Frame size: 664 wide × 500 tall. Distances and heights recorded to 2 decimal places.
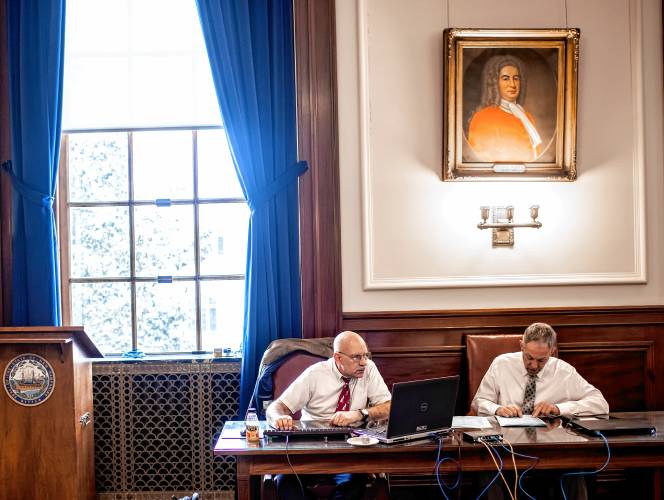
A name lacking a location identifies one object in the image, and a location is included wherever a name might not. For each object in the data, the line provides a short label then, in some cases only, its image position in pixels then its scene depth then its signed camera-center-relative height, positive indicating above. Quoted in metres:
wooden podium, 4.25 -0.84
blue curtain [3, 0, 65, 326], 4.98 +0.72
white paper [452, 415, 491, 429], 3.76 -0.82
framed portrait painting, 4.97 +0.96
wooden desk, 3.45 -0.89
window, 5.32 +0.50
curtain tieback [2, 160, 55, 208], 4.99 +0.45
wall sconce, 5.05 +0.21
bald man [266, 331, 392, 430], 4.03 -0.70
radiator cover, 5.03 -1.06
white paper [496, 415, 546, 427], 3.81 -0.82
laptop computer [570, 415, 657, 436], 3.67 -0.82
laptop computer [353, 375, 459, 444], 3.46 -0.70
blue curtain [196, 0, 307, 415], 5.01 +0.82
